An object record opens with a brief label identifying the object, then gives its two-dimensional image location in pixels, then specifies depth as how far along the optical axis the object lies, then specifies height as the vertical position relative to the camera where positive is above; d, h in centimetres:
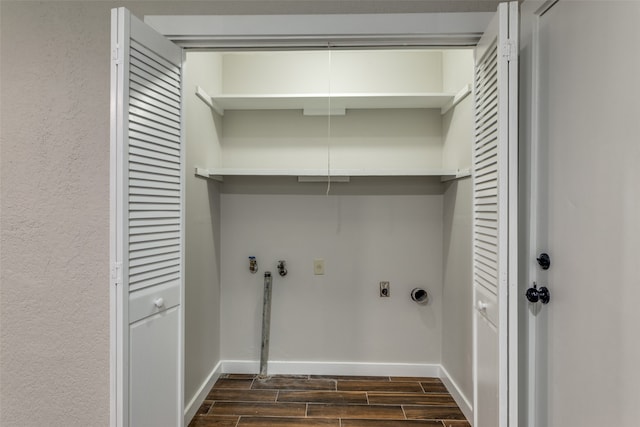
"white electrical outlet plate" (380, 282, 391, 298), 295 -55
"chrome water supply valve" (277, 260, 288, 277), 295 -40
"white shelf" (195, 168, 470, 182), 261 +28
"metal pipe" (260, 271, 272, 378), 292 -79
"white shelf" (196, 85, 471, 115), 261 +78
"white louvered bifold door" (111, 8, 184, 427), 146 -5
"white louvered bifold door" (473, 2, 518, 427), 140 -1
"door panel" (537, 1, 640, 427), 111 +3
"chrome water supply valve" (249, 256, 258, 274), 294 -38
